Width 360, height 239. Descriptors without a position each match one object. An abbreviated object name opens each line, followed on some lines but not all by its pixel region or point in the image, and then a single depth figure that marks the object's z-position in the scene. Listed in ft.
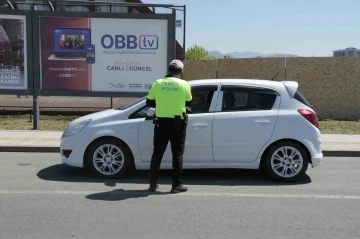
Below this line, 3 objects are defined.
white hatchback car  22.50
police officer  20.03
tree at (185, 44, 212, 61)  145.76
